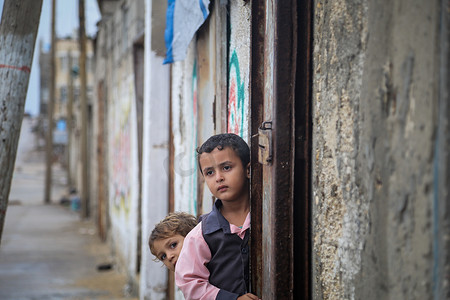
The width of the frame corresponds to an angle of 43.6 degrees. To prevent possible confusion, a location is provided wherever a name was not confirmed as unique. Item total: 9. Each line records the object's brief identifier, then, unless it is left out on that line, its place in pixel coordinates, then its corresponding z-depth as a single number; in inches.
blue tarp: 132.0
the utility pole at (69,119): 810.8
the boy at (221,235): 85.6
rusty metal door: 73.1
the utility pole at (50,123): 725.4
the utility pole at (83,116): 552.7
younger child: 100.9
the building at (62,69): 1766.7
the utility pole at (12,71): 127.6
